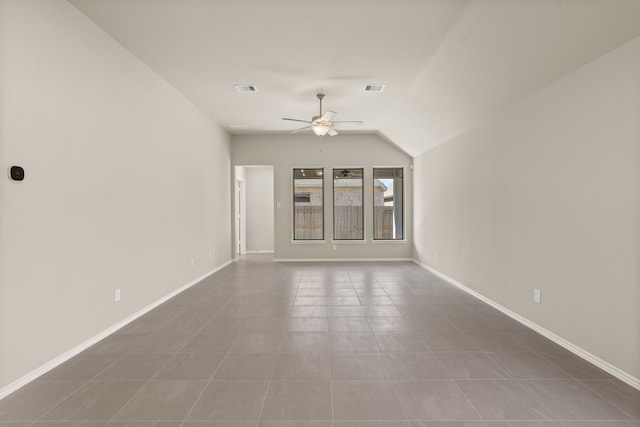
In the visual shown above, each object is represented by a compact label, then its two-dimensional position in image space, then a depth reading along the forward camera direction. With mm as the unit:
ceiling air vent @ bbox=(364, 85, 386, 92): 4301
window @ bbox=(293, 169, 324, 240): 7363
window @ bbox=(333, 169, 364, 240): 7320
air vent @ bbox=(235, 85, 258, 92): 4273
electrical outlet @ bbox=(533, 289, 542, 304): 2957
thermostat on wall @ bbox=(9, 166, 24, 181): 2022
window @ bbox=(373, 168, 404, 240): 7289
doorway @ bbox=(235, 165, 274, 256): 8836
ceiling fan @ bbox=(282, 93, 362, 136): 4275
